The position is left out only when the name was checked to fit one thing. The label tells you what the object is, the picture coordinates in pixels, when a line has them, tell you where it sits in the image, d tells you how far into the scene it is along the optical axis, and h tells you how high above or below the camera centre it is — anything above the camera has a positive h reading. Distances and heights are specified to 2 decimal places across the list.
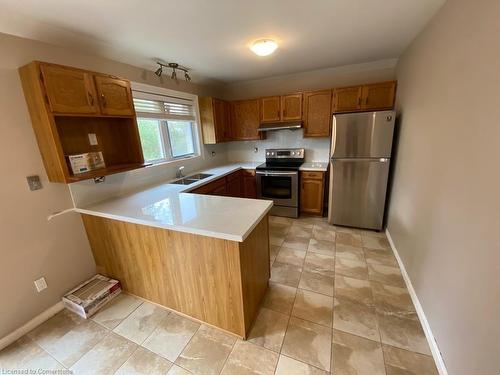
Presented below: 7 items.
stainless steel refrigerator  2.70 -0.53
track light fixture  2.67 +0.91
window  2.73 +0.17
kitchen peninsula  1.45 -0.89
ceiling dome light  2.15 +0.88
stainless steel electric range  3.47 -0.88
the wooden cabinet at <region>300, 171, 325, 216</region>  3.40 -0.99
